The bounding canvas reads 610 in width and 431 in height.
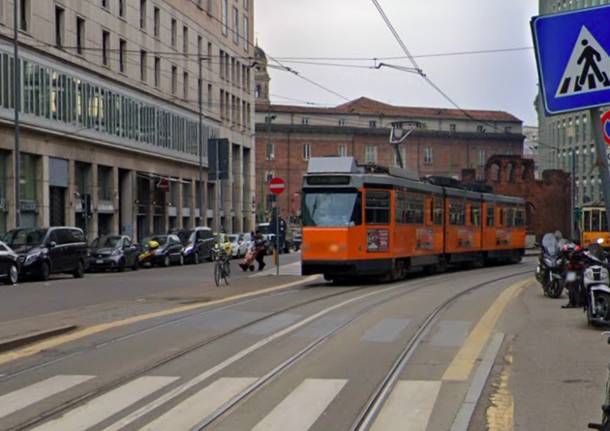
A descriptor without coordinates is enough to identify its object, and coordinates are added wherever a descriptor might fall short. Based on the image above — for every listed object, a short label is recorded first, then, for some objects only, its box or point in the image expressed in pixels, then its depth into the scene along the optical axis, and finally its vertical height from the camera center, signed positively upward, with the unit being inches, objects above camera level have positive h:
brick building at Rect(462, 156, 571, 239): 2952.8 +107.9
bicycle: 976.9 -49.3
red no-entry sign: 1093.8 +42.5
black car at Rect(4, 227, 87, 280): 1130.7 -38.2
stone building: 1625.2 +251.6
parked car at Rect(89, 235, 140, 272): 1441.9 -54.3
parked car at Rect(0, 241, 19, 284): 1037.2 -51.8
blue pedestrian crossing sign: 191.8 +35.3
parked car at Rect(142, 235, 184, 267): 1624.0 -56.1
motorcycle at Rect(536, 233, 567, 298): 750.5 -39.1
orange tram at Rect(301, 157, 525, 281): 916.6 -1.2
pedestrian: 1320.1 -40.2
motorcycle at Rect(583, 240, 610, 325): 527.2 -40.8
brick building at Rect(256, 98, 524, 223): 3786.9 +354.8
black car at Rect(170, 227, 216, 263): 1744.6 -45.0
